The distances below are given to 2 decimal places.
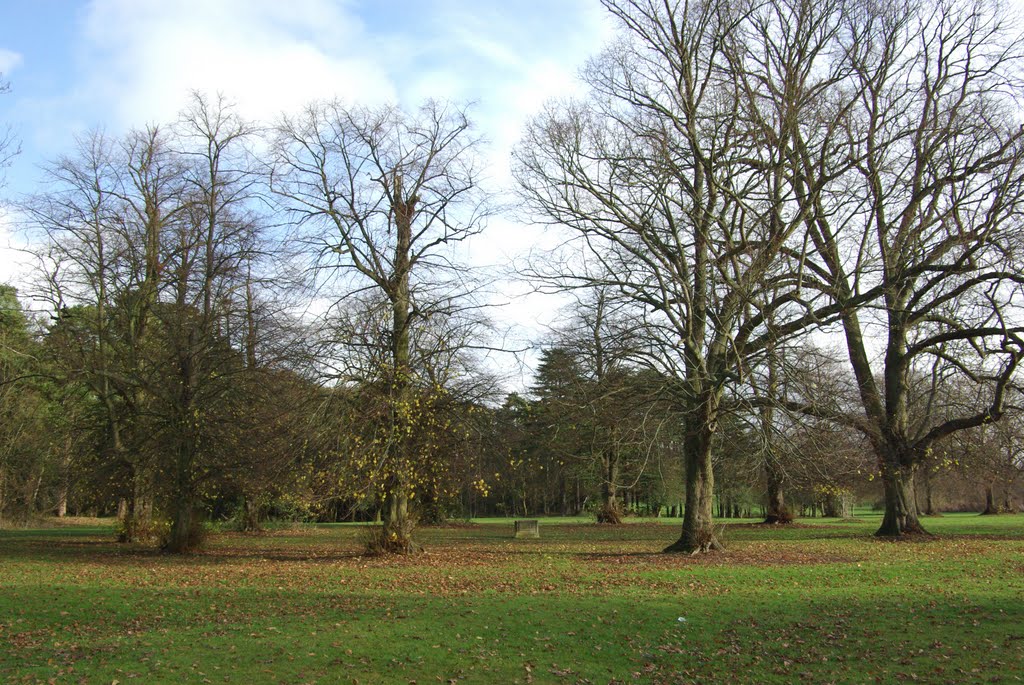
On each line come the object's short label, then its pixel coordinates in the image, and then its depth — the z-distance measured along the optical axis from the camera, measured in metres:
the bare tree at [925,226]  19.83
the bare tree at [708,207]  18.72
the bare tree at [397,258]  19.86
